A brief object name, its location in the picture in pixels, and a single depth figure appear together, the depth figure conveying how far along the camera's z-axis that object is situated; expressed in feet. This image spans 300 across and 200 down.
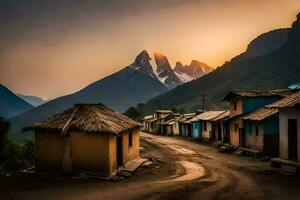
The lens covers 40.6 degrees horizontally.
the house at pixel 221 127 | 147.74
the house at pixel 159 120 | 259.80
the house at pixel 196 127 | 186.39
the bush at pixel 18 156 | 165.17
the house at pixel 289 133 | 71.15
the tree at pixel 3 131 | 167.02
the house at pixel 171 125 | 230.19
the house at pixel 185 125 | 206.13
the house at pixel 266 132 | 111.75
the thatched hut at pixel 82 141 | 75.46
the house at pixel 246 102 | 131.44
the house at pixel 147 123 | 293.23
